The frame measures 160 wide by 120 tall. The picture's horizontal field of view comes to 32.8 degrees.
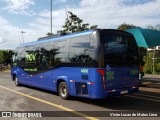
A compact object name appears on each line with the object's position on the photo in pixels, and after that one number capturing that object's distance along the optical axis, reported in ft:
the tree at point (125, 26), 179.38
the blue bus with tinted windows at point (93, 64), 32.04
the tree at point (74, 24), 134.82
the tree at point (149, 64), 132.46
